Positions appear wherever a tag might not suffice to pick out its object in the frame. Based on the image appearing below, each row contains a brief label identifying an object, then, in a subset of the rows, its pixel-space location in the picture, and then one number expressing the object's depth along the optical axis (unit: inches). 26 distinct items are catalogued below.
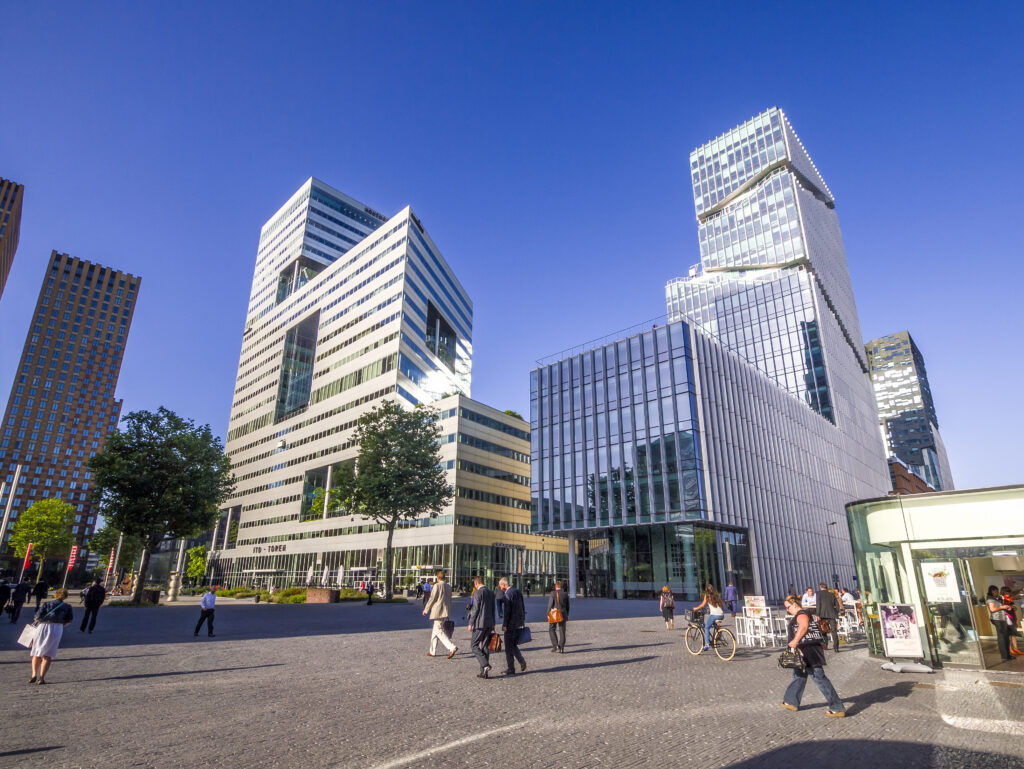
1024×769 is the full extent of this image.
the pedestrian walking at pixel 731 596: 915.6
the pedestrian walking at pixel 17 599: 815.7
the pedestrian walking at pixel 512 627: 422.3
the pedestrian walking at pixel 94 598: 685.3
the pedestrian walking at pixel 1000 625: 521.3
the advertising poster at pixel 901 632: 471.8
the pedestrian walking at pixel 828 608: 578.6
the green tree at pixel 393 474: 1494.8
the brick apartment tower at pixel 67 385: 4913.9
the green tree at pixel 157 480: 1386.6
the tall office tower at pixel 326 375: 2736.2
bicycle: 534.0
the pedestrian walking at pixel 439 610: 512.4
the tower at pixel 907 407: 6107.3
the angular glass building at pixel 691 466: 1775.3
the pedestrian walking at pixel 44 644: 358.0
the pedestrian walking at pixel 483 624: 411.8
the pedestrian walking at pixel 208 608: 649.0
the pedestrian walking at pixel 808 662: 296.8
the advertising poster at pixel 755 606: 634.9
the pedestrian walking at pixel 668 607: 813.2
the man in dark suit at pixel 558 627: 554.6
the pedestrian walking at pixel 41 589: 1002.1
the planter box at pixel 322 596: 1466.5
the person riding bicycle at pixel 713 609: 559.2
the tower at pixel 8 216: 4335.6
